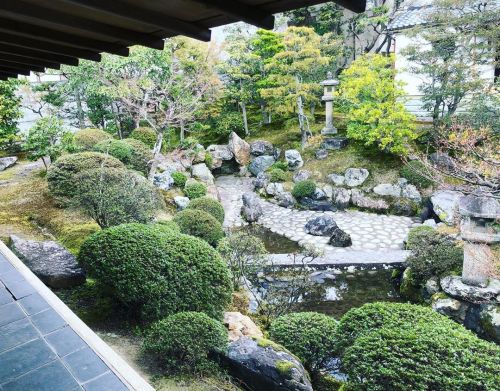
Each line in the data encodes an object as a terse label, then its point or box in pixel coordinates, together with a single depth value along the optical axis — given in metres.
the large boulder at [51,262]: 5.96
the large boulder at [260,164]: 17.14
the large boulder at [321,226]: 11.79
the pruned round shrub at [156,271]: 5.04
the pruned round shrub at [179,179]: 14.19
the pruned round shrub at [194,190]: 13.47
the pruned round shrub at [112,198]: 7.80
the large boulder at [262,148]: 17.72
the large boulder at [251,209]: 13.23
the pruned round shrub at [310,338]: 4.92
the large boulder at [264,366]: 4.02
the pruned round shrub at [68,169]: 9.59
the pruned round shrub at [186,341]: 4.23
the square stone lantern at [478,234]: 7.06
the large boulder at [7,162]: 14.03
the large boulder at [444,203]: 11.67
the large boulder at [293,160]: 16.34
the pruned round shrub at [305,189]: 14.27
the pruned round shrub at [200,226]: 9.12
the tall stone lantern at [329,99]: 16.12
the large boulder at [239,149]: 17.67
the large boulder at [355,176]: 14.58
